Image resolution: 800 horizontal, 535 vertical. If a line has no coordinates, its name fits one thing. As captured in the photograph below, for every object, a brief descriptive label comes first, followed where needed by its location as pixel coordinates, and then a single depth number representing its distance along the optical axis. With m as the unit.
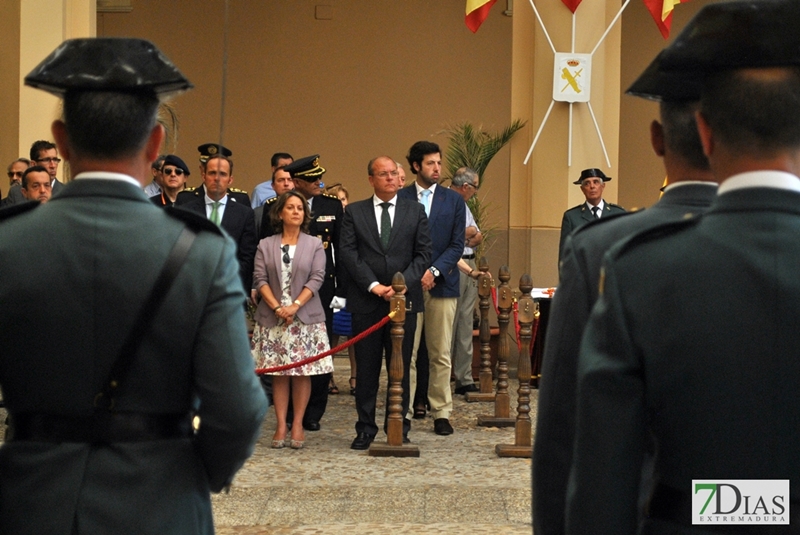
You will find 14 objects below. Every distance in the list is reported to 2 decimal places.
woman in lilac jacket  15.72
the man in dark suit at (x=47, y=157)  19.01
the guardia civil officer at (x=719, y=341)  4.05
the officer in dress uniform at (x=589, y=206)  21.56
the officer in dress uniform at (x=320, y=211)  17.65
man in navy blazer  17.25
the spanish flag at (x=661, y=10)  23.47
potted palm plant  23.47
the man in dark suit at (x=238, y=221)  17.42
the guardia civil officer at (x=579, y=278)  5.06
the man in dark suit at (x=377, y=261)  15.90
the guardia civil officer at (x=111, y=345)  5.04
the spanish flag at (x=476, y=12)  23.19
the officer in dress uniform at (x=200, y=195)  18.41
